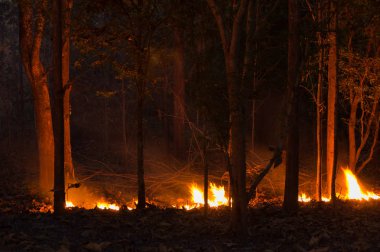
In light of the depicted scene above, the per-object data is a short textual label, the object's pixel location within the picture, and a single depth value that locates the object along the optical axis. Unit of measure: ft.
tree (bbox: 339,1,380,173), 62.08
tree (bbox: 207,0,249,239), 28.73
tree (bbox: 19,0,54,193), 52.65
